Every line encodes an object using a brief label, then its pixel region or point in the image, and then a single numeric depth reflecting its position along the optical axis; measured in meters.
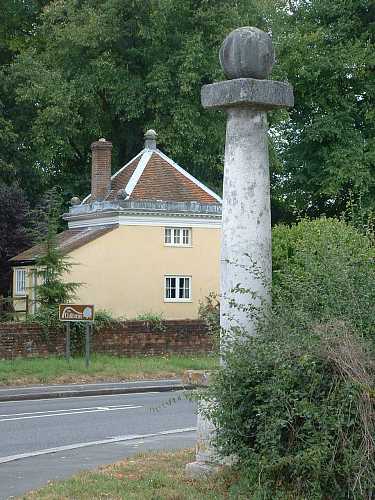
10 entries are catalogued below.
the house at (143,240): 37.75
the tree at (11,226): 42.81
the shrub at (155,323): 32.63
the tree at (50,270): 30.42
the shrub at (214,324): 10.16
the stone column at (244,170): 10.59
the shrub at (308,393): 8.45
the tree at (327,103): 44.31
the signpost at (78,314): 28.12
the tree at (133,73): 43.34
